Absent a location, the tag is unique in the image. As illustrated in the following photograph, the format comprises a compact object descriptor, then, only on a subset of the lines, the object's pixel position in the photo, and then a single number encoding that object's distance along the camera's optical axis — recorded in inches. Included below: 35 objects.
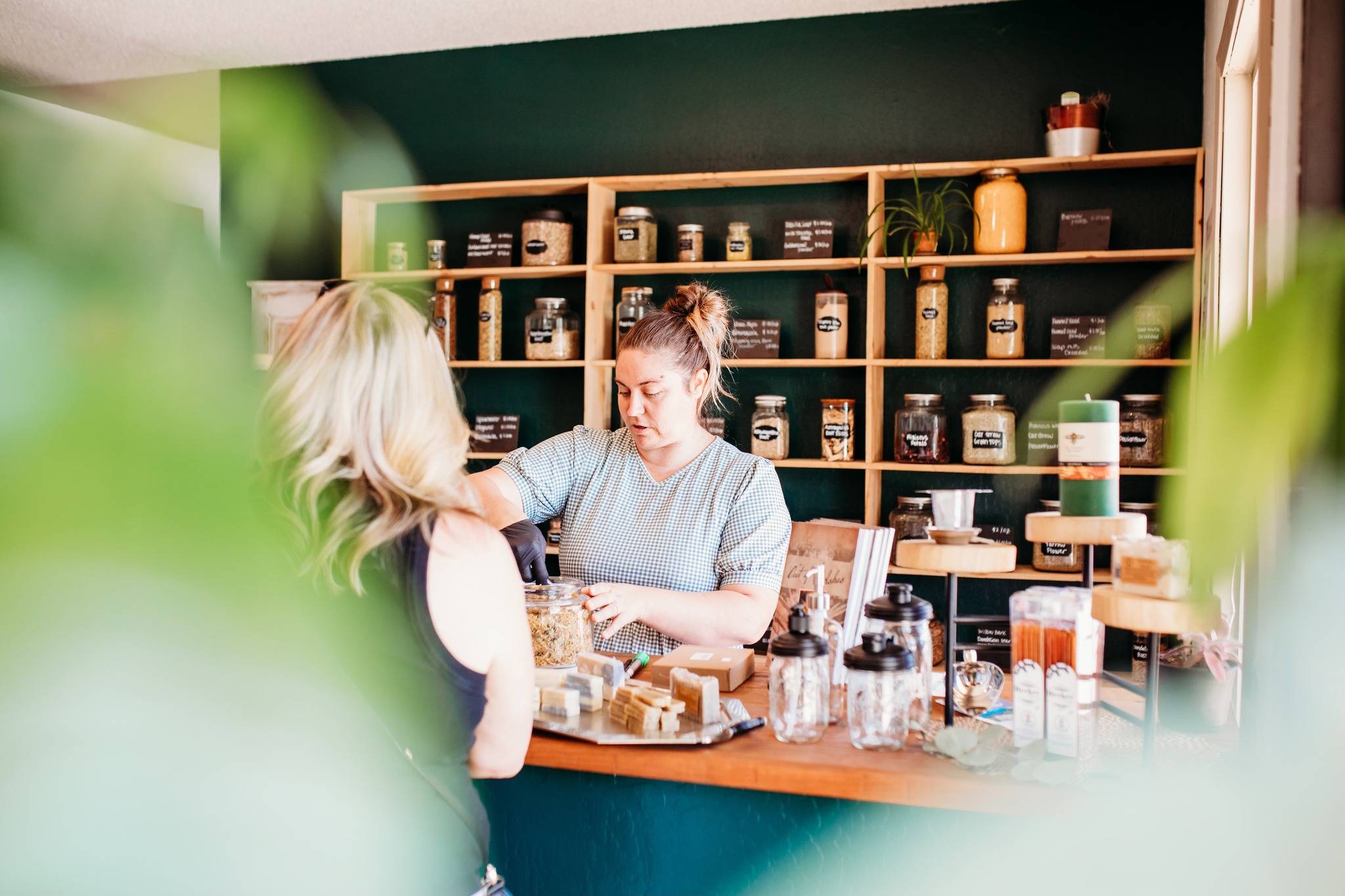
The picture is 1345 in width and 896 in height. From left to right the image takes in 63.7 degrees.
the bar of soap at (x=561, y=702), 63.4
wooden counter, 53.0
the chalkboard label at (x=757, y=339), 147.8
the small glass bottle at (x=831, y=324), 142.5
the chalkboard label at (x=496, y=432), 161.9
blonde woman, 39.4
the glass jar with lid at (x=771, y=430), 145.6
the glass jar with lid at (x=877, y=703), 57.0
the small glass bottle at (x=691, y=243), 148.9
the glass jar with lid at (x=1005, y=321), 136.1
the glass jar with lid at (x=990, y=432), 136.4
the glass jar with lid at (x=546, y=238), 153.6
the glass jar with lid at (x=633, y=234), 150.9
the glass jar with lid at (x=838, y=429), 141.4
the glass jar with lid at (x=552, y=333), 152.5
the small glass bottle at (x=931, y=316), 139.4
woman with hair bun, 87.3
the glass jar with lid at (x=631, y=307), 149.1
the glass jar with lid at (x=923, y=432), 138.2
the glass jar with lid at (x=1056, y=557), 130.3
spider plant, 139.1
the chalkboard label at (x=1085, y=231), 135.0
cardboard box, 69.5
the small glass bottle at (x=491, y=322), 158.2
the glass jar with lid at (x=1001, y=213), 135.6
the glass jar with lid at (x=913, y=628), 59.4
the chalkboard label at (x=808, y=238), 145.5
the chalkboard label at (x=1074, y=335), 136.6
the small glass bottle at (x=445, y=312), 159.6
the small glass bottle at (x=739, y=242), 146.5
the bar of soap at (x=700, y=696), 62.2
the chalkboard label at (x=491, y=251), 158.1
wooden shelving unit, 133.3
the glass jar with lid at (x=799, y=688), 58.6
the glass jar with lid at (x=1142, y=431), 131.2
